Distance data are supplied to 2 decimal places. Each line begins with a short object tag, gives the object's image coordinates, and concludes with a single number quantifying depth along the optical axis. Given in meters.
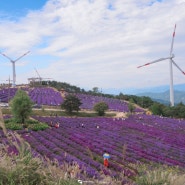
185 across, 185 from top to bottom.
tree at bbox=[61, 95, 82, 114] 62.97
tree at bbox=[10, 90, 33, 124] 41.59
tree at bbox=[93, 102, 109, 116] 65.44
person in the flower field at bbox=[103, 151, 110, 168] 20.27
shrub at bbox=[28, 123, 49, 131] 37.90
